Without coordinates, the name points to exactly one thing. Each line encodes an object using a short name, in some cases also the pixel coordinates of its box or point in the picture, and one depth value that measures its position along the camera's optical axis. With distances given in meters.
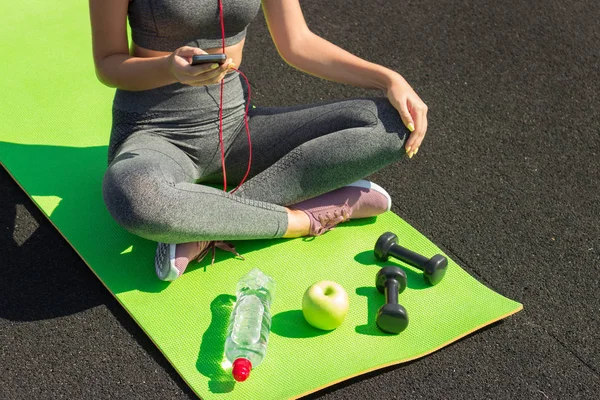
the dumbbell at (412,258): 2.61
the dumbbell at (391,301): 2.41
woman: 2.39
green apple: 2.38
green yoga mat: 2.32
